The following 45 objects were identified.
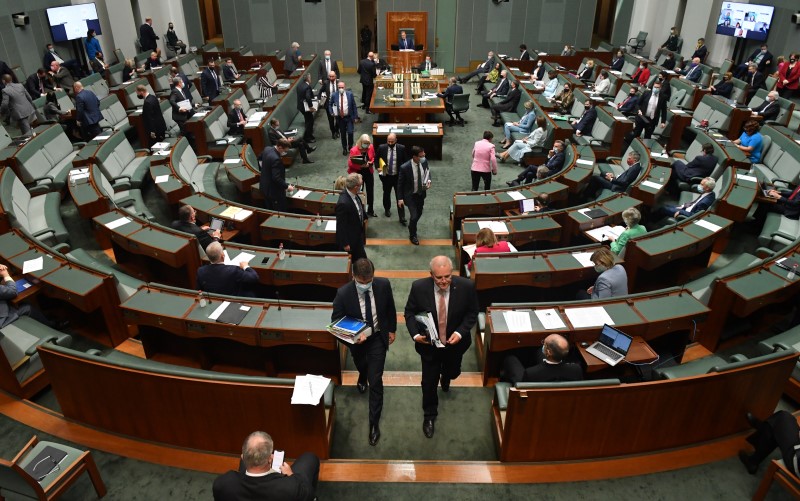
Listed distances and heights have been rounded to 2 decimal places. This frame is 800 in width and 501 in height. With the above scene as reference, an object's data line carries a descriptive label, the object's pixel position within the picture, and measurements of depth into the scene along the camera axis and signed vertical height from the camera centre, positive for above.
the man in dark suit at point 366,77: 15.03 -1.89
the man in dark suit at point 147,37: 17.62 -1.03
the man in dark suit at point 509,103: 13.52 -2.29
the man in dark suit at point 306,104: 11.90 -2.06
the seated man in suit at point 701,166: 8.86 -2.45
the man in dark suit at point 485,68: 17.03 -1.87
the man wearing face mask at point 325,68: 14.30 -1.61
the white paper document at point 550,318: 4.77 -2.60
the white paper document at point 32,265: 5.67 -2.56
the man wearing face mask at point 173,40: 18.81 -1.20
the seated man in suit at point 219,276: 5.39 -2.54
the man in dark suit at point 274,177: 7.76 -2.32
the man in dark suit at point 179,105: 11.14 -1.93
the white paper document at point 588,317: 4.81 -2.60
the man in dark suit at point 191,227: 6.65 -2.56
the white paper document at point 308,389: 3.78 -2.52
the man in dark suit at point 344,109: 11.38 -2.07
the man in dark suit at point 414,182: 7.64 -2.36
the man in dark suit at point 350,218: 6.23 -2.32
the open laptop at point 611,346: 4.54 -2.70
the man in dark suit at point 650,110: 10.95 -2.02
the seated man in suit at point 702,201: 7.56 -2.55
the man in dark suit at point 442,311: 4.18 -2.22
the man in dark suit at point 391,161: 8.36 -2.28
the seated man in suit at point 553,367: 4.08 -2.56
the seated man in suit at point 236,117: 11.29 -2.20
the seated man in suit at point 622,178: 8.70 -2.65
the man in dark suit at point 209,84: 13.62 -1.88
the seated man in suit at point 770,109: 11.14 -1.98
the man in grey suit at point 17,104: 10.61 -1.88
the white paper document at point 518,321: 4.76 -2.61
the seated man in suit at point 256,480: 2.95 -2.41
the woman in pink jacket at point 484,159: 8.95 -2.39
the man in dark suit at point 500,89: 14.42 -2.10
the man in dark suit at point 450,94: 13.73 -2.10
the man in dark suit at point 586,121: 11.30 -2.27
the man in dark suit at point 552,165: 9.40 -2.61
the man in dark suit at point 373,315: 4.25 -2.28
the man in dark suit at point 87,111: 10.40 -1.95
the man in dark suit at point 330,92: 11.78 -2.06
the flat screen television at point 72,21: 14.36 -0.46
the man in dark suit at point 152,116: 10.58 -2.07
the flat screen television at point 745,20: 14.55 -0.41
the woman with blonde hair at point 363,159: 8.41 -2.26
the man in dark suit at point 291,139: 10.61 -2.60
